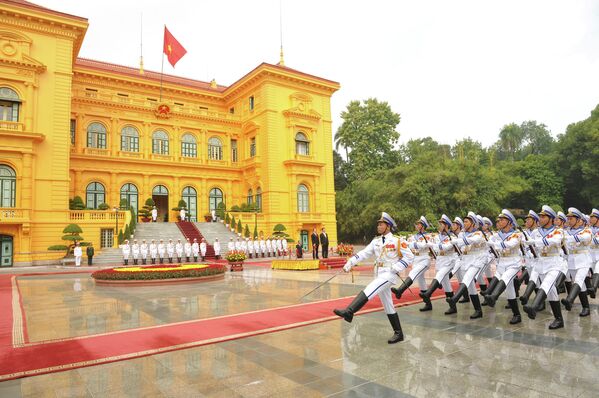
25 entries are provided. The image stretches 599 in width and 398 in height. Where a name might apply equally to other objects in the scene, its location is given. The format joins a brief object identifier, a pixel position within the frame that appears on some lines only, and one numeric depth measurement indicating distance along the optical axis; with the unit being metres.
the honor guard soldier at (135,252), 24.23
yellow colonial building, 26.11
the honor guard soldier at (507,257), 7.64
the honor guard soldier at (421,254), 9.22
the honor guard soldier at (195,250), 26.04
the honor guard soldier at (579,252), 8.08
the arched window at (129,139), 34.78
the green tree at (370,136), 49.50
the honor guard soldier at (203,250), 26.75
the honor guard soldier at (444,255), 8.83
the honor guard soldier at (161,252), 25.14
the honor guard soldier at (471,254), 8.07
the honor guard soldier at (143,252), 24.62
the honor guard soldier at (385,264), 6.17
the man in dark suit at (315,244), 23.75
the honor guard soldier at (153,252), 24.90
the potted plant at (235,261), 20.28
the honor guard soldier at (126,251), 23.77
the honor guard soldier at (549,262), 7.01
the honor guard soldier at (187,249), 25.95
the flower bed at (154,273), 14.58
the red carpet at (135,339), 5.61
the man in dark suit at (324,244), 23.64
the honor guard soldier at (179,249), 25.70
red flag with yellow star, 34.47
